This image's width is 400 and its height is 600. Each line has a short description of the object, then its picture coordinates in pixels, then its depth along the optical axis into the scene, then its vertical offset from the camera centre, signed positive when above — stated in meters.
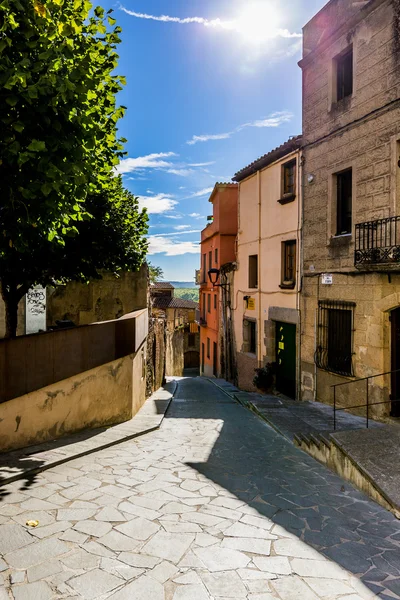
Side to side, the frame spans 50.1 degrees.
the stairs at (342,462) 5.67 -2.76
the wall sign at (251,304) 18.32 -0.53
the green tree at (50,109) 5.70 +2.61
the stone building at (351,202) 10.02 +2.40
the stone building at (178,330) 33.67 -3.83
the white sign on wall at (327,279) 12.14 +0.37
